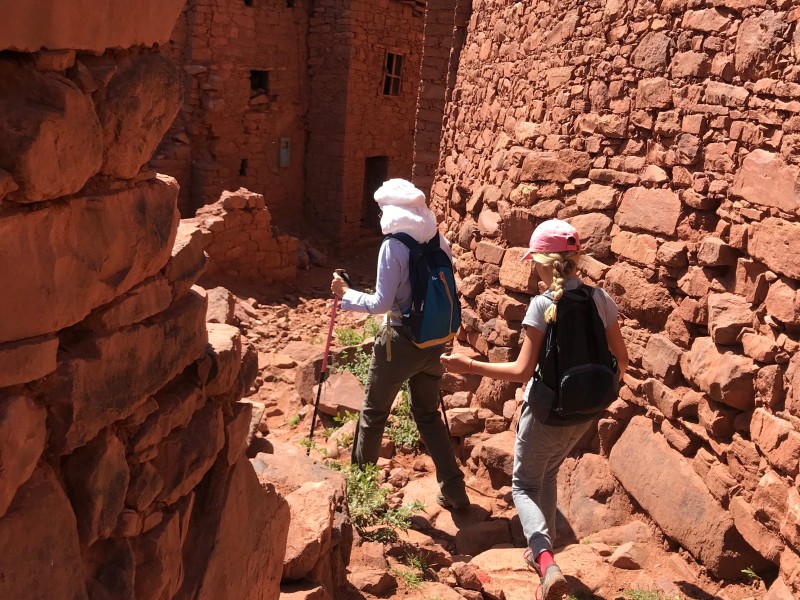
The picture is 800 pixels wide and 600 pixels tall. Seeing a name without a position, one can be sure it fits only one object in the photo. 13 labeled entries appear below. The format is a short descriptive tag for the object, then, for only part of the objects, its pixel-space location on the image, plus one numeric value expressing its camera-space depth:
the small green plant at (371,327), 7.99
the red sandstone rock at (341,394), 6.34
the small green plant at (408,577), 4.07
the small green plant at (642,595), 4.01
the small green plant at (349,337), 8.00
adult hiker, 4.54
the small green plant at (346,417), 6.23
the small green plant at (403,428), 5.89
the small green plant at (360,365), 6.86
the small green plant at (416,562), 4.37
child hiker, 3.73
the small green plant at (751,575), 4.07
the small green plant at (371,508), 4.67
